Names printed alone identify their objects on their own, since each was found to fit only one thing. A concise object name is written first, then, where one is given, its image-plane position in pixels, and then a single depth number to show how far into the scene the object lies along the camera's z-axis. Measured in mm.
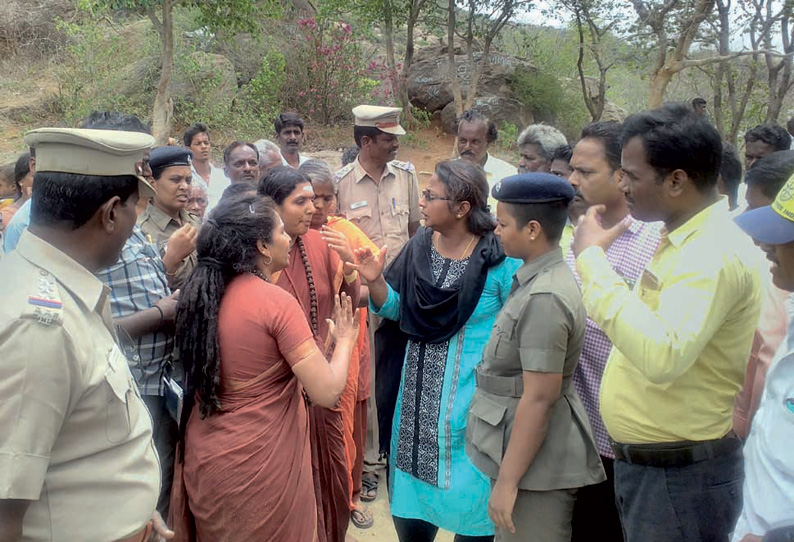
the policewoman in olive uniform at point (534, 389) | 2016
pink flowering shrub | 13305
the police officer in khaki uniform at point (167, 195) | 3008
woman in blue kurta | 2639
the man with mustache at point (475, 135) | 4340
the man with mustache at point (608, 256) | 2352
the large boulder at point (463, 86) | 15141
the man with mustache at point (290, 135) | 5324
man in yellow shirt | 1646
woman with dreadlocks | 2113
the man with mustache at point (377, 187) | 4172
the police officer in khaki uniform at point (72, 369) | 1228
